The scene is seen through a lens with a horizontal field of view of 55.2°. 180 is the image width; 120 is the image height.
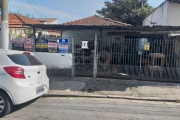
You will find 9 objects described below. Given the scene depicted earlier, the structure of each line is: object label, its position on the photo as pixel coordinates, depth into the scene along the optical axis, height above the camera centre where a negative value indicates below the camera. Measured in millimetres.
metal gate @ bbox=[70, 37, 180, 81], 8648 -564
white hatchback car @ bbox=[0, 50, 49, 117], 4121 -798
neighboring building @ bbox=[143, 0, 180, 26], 13047 +2882
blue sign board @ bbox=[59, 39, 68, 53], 8427 +209
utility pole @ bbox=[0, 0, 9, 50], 7129 +895
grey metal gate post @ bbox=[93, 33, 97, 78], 8211 -794
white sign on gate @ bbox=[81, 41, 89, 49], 8305 +217
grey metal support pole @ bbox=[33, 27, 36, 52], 8750 +456
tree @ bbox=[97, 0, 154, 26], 25453 +6077
